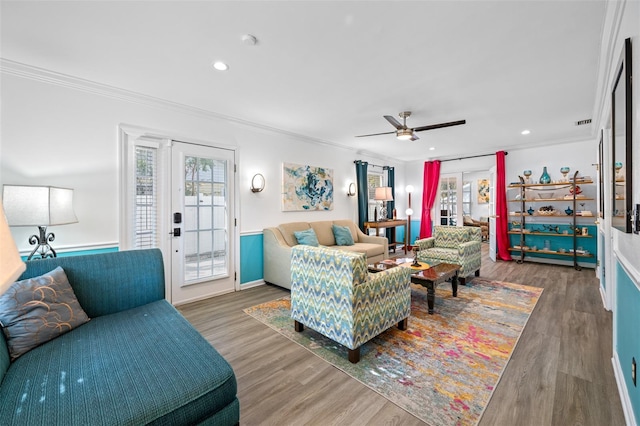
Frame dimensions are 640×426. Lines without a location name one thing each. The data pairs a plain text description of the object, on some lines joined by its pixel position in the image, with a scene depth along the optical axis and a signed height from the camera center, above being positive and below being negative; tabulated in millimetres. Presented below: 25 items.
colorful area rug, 1836 -1175
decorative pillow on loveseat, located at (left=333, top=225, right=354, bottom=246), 5148 -425
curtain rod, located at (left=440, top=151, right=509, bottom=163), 6197 +1299
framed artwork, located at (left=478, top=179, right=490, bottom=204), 9508 +684
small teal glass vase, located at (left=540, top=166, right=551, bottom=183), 5539 +656
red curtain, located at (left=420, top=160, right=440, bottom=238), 7305 +532
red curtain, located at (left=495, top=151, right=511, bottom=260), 6023 -40
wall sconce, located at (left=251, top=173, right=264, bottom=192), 4316 +471
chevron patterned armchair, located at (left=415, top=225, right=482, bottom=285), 4202 -596
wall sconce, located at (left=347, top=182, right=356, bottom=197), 6090 +484
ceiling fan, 3418 +1060
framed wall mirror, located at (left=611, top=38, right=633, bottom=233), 1450 +384
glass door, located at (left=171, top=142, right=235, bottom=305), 3590 -109
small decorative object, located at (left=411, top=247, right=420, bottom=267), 3590 -611
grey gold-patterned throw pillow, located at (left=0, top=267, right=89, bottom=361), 1511 -554
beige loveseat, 4074 -537
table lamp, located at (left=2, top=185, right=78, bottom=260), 2131 +69
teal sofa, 1097 -724
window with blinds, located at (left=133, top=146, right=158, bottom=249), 3305 +184
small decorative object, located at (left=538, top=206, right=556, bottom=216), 5559 -5
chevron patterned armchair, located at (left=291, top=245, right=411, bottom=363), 2189 -704
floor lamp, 6831 -267
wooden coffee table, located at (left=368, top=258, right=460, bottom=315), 3129 -726
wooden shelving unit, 5215 -85
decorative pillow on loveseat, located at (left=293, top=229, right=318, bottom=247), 4406 -386
